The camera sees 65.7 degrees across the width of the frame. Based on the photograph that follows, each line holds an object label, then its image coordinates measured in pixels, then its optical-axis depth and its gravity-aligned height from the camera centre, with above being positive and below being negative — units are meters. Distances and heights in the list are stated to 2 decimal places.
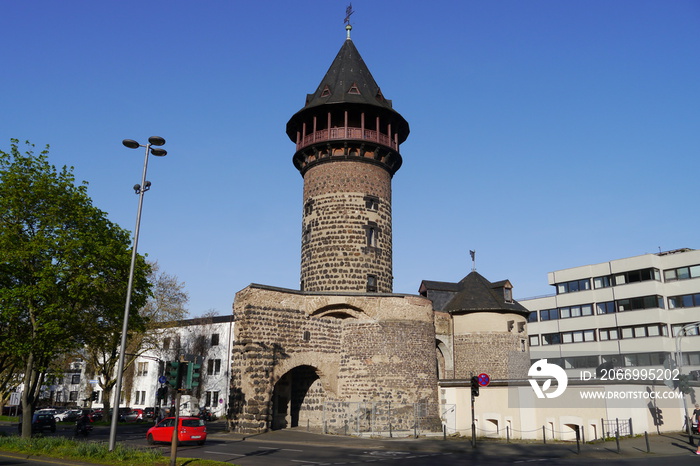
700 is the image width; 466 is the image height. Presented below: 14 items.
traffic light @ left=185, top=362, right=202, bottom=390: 13.71 +0.03
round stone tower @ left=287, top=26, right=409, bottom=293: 33.47 +12.25
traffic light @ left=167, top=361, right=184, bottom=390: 13.71 +0.03
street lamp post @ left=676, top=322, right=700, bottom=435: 49.76 +4.50
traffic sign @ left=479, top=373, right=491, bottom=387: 28.00 +0.01
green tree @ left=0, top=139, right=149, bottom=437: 21.36 +4.34
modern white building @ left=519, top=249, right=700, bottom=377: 51.34 +6.78
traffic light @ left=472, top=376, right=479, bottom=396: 23.33 -0.27
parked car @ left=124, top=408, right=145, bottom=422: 44.41 -3.35
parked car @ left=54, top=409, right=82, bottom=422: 47.21 -3.60
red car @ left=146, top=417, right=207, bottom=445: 22.17 -2.25
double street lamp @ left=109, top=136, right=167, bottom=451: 16.25 +4.71
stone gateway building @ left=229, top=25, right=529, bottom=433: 27.31 +3.56
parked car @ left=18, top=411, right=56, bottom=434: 33.22 -2.92
